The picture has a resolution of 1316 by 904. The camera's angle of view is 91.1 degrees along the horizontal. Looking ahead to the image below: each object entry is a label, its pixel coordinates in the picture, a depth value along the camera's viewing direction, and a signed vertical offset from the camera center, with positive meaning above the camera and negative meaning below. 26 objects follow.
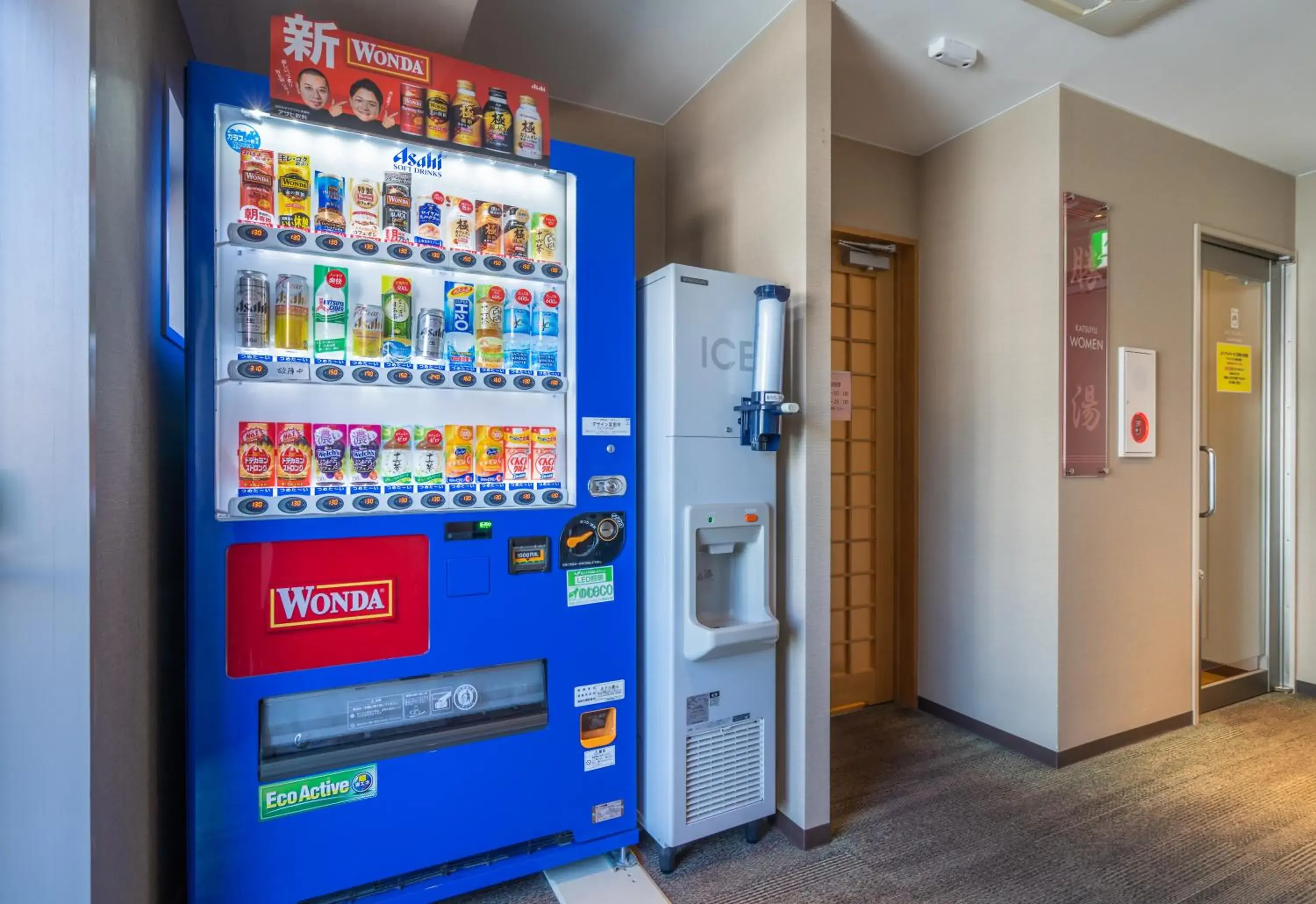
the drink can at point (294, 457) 1.62 -0.02
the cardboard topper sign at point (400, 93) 1.62 +0.97
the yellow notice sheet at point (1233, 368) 3.52 +0.47
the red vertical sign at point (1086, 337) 2.77 +0.50
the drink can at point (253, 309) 1.58 +0.35
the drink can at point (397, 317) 1.74 +0.36
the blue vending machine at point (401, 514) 1.57 -0.17
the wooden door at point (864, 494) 3.38 -0.23
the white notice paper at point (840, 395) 3.33 +0.29
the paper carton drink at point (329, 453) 1.65 +0.00
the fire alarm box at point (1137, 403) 2.94 +0.22
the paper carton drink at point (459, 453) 1.81 -0.01
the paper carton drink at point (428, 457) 1.78 -0.02
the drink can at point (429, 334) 1.76 +0.32
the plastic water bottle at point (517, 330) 1.88 +0.35
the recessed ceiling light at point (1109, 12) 2.21 +1.54
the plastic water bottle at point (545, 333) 1.92 +0.35
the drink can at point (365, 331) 1.70 +0.32
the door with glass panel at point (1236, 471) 3.45 -0.11
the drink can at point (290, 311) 1.62 +0.35
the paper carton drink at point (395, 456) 1.74 -0.01
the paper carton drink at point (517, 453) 1.89 -0.01
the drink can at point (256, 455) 1.58 -0.01
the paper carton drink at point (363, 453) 1.69 +0.00
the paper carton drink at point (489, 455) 1.85 -0.01
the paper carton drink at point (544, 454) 1.93 -0.01
